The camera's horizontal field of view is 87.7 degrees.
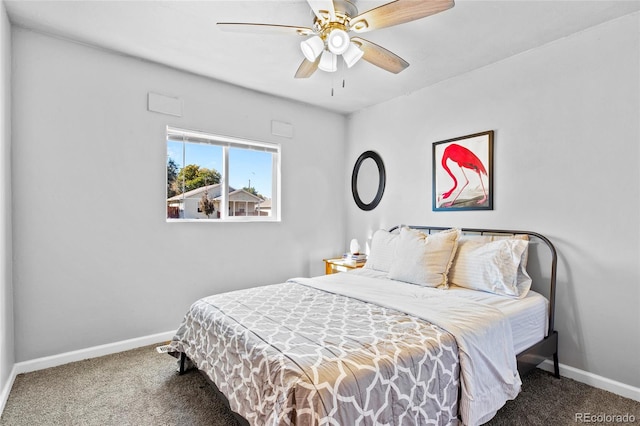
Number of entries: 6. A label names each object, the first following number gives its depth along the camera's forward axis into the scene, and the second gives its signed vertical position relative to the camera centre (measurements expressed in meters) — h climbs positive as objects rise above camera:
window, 3.28 +0.32
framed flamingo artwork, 2.95 +0.32
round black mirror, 3.97 +0.34
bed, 1.35 -0.65
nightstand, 3.69 -0.65
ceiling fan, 1.71 +1.02
